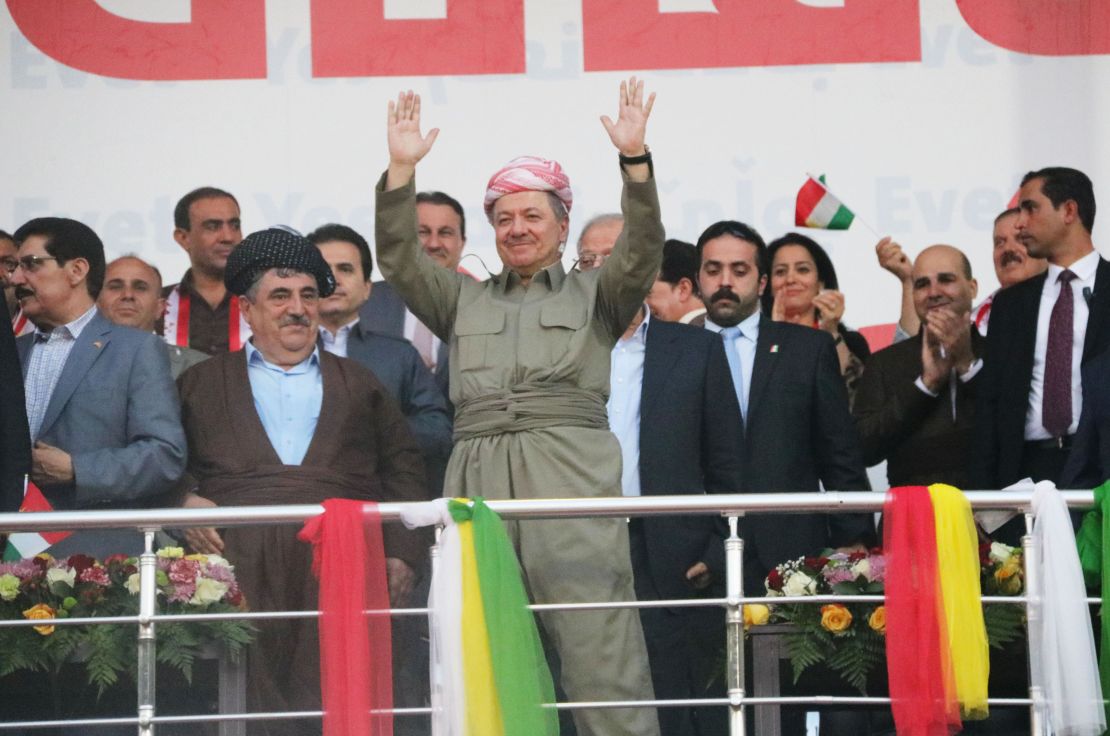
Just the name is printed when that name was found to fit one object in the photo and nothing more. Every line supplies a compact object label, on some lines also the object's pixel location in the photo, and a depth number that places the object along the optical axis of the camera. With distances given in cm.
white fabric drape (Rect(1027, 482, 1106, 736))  1056
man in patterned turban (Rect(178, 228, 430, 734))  1234
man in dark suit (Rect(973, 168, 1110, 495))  1389
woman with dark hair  1625
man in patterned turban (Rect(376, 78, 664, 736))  1116
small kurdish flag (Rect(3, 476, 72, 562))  1535
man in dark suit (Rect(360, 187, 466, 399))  1587
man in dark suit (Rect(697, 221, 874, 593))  1373
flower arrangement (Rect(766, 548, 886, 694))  1148
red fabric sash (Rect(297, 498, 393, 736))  1062
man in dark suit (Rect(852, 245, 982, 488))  1463
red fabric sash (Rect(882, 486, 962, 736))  1068
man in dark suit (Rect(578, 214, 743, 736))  1299
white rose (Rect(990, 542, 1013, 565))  1166
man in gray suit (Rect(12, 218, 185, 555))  1279
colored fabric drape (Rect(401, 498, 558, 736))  1052
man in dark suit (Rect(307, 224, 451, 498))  1441
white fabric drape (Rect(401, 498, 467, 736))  1057
